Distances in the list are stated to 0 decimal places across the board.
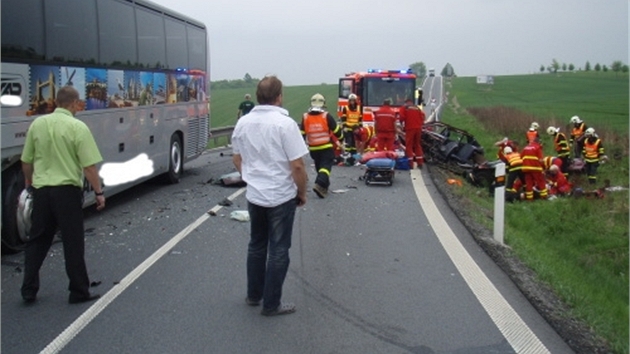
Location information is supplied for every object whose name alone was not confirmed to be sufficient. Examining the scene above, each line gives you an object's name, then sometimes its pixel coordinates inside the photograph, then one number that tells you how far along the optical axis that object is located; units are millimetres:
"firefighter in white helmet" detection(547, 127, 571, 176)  19934
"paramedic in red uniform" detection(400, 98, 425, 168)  19250
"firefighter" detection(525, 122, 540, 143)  17508
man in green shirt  6578
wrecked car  18547
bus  8742
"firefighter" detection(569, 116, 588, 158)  21906
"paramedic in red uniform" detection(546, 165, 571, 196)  18078
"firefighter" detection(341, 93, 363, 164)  21172
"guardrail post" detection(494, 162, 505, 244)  9617
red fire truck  24453
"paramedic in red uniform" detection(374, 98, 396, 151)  19344
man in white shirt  6105
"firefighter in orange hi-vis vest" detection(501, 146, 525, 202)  16750
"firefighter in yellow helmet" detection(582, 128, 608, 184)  19844
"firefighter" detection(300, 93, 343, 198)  12430
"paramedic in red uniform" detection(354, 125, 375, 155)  21969
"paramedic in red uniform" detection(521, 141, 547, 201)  16375
